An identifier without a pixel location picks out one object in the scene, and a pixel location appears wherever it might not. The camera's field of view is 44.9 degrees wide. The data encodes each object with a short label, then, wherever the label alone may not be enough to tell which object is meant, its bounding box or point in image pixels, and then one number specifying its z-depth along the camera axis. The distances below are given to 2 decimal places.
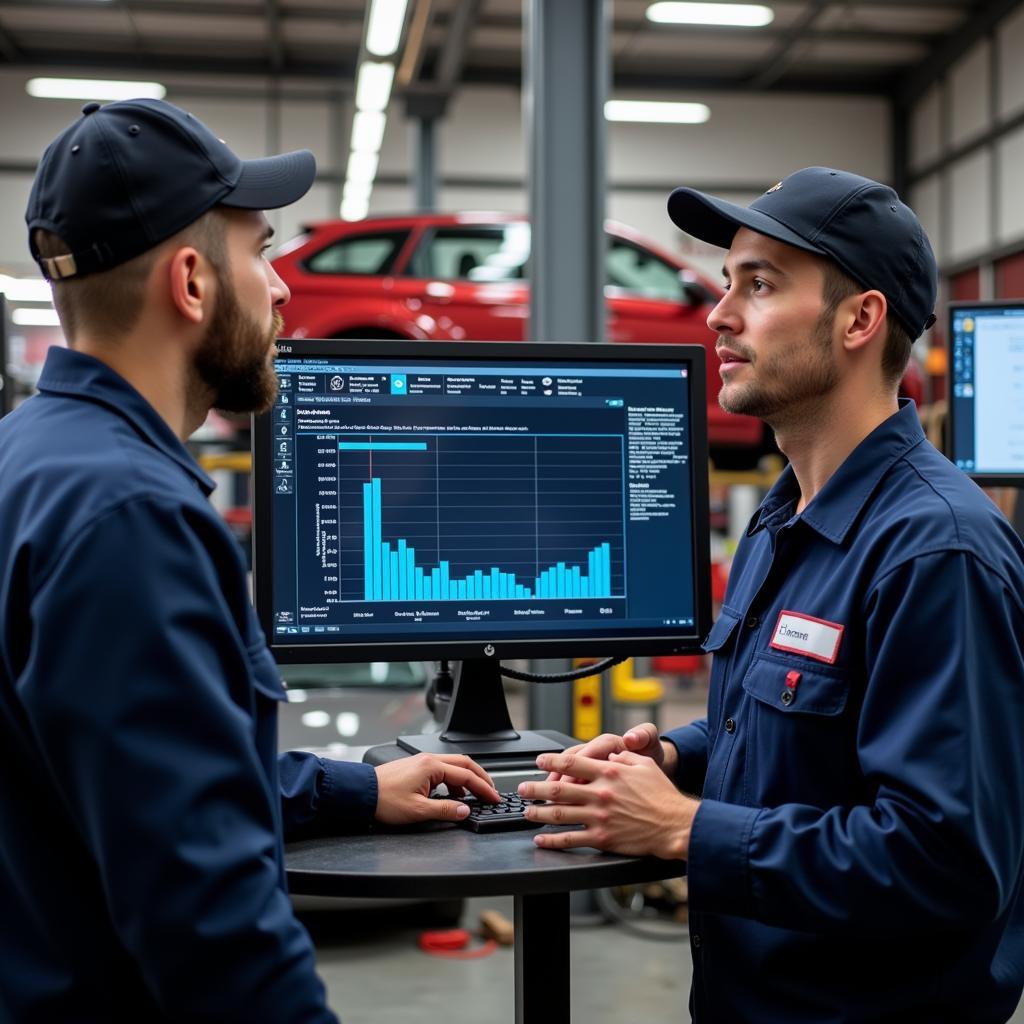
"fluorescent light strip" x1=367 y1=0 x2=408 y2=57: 6.00
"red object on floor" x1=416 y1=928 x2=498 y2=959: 4.12
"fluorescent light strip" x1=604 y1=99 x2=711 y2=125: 13.09
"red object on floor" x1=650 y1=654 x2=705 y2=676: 9.33
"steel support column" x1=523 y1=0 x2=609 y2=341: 4.38
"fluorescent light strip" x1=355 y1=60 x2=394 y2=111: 7.05
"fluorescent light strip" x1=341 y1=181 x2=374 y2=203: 11.31
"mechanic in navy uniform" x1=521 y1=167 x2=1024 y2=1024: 1.35
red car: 7.00
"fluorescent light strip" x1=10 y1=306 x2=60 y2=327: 9.70
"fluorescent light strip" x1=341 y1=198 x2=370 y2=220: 12.28
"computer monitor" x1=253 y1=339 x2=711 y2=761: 1.85
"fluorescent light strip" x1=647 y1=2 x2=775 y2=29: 11.27
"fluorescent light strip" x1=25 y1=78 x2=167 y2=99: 12.25
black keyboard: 1.61
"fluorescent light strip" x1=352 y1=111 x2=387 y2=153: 8.40
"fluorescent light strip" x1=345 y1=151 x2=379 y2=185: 9.87
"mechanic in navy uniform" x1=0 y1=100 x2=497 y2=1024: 1.00
